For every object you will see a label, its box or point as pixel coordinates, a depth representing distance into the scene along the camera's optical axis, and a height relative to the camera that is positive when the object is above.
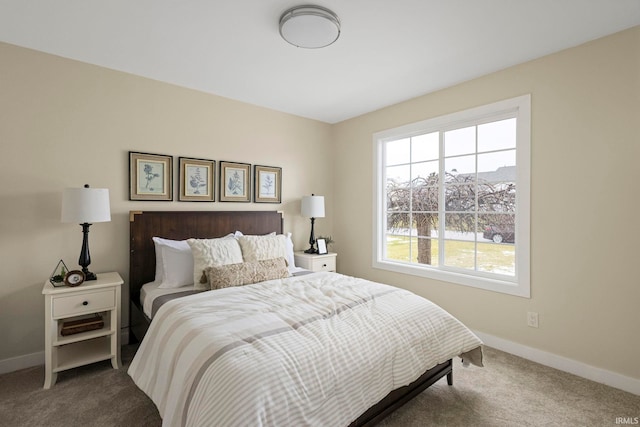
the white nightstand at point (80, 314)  2.17 -0.84
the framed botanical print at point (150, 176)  2.90 +0.35
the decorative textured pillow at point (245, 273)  2.46 -0.50
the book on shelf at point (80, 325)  2.28 -0.86
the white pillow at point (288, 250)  3.21 -0.40
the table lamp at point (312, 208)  3.88 +0.06
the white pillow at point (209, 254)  2.56 -0.36
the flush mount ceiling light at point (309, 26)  1.94 +1.23
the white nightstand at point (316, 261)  3.70 -0.59
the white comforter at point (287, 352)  1.28 -0.70
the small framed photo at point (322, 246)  3.91 -0.42
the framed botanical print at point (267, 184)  3.73 +0.36
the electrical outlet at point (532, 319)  2.60 -0.89
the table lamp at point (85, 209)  2.29 +0.03
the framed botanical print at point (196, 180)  3.19 +0.35
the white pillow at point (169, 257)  2.67 -0.39
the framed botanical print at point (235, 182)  3.46 +0.36
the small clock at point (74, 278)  2.26 -0.48
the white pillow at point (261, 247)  2.88 -0.33
